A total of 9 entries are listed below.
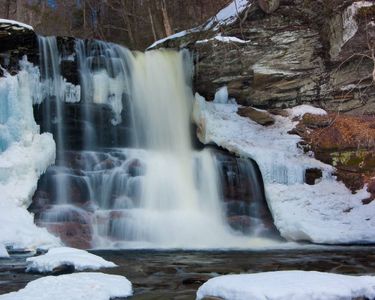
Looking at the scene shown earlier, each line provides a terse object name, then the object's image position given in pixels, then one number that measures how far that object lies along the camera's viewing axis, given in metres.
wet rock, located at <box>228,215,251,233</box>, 12.70
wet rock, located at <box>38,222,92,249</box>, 10.92
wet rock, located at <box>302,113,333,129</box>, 15.28
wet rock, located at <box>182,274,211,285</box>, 6.74
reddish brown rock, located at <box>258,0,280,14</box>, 16.36
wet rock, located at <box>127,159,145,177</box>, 13.38
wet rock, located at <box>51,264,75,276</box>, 7.18
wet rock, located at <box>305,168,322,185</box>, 13.43
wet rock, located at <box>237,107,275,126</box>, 15.96
